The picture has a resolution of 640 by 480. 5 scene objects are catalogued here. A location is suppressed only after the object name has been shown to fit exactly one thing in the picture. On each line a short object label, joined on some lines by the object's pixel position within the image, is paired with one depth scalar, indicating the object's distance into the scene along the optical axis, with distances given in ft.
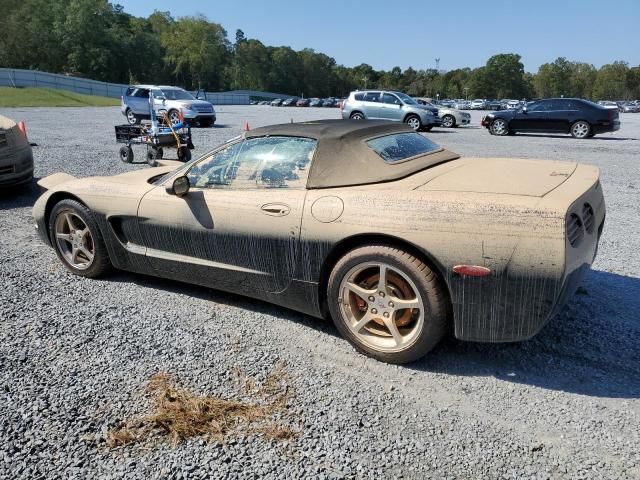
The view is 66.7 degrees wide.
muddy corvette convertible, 8.07
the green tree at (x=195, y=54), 333.21
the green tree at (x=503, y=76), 393.29
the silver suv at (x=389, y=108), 61.91
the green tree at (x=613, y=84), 362.53
